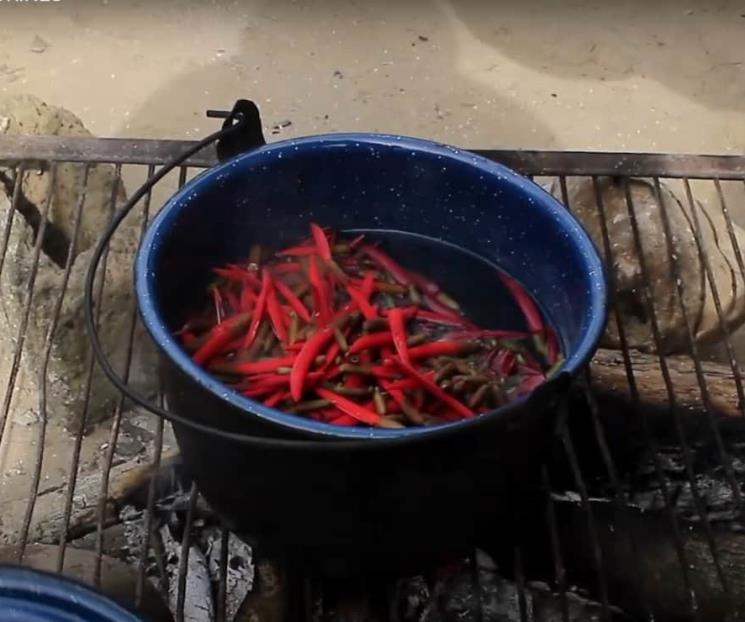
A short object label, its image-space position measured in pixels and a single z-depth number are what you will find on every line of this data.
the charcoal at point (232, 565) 1.55
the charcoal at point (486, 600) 1.50
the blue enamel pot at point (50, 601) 0.90
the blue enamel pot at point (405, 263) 1.09
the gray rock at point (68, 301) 1.93
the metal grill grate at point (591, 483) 1.43
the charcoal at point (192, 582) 1.53
